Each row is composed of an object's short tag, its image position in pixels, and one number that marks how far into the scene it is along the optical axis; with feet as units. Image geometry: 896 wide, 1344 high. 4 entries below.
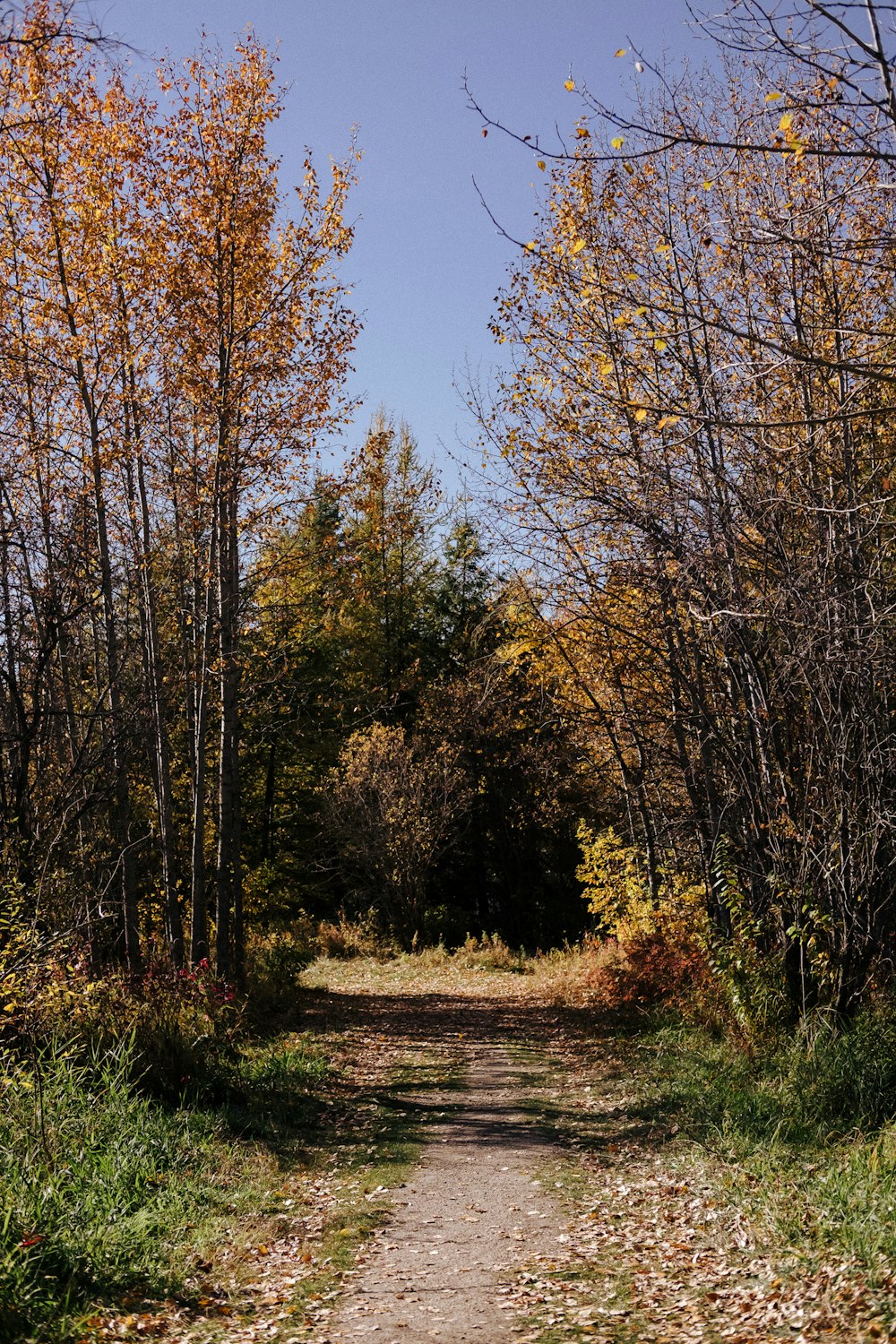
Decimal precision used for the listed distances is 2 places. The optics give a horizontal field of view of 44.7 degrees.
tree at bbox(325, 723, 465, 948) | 85.66
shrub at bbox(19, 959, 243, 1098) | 26.14
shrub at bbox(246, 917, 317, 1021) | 50.08
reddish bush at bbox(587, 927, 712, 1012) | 39.65
